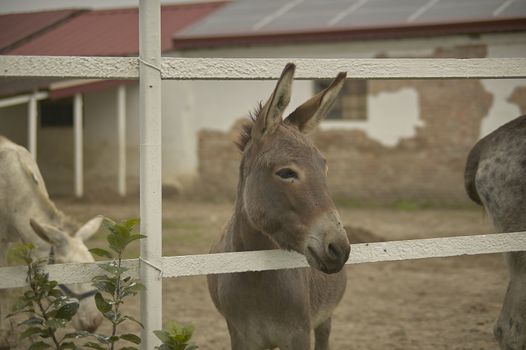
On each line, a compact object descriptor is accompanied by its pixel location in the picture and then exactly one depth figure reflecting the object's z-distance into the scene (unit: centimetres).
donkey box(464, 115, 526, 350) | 758
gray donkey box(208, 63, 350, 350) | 592
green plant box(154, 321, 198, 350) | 586
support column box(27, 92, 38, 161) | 2850
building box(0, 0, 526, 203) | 3041
